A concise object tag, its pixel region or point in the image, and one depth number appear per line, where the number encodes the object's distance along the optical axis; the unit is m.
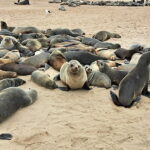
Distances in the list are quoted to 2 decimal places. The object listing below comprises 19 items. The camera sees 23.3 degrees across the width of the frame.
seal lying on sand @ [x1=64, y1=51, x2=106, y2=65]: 7.89
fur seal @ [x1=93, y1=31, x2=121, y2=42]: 11.76
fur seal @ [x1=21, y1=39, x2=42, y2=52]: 9.48
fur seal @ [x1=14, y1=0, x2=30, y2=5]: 27.47
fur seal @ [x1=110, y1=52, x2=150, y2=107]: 5.73
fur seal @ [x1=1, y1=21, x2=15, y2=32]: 13.11
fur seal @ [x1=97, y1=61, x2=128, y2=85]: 6.73
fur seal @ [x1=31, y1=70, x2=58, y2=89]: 6.51
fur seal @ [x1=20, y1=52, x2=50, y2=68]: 7.94
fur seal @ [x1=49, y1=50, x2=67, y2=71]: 7.68
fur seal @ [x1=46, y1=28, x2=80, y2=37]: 12.00
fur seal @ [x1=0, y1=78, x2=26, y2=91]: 6.18
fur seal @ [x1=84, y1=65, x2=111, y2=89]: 6.67
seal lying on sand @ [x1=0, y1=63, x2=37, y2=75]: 7.37
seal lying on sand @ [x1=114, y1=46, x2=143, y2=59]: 8.62
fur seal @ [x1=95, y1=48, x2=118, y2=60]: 8.66
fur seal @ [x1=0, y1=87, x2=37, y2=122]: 5.05
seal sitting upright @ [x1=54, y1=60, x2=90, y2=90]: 6.43
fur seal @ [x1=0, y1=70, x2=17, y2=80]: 6.88
